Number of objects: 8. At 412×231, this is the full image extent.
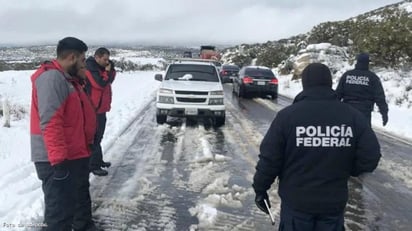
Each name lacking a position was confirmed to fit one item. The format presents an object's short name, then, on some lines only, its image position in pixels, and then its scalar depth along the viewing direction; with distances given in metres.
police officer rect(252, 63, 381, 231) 3.11
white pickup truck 12.77
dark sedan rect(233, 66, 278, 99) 22.52
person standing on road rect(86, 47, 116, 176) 7.03
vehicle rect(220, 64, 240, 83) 36.53
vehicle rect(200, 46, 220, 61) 54.78
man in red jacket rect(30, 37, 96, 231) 3.81
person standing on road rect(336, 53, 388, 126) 7.46
